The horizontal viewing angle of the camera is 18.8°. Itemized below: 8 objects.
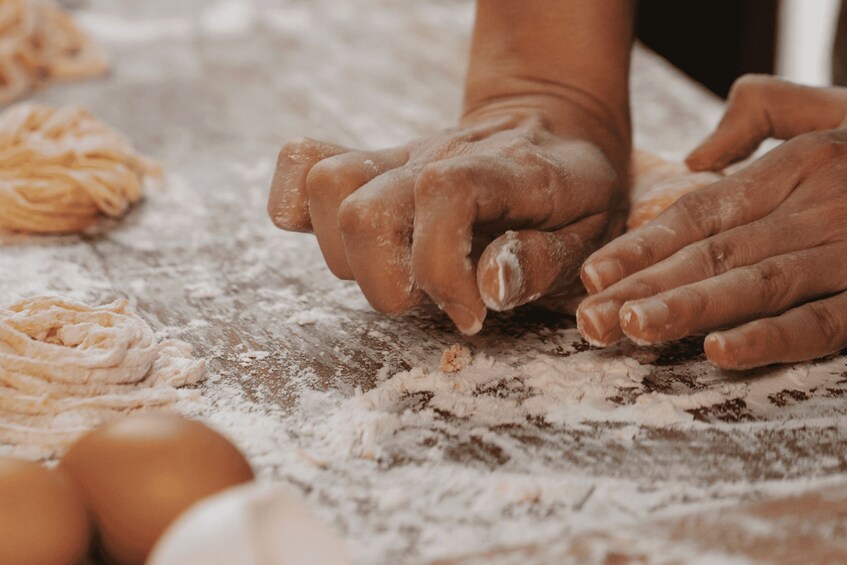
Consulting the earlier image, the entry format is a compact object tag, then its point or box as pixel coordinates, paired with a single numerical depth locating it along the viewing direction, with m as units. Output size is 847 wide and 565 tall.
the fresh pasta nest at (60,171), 0.97
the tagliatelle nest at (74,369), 0.81
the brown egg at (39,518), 0.75
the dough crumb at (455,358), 0.85
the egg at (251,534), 0.71
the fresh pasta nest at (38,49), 1.34
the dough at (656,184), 0.91
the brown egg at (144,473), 0.75
